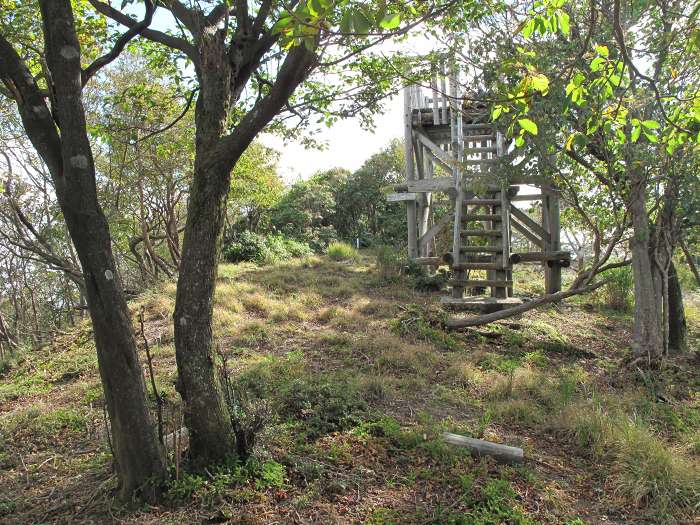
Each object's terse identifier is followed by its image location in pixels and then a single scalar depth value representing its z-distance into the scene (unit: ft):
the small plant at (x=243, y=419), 11.05
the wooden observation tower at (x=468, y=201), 25.98
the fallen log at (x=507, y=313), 21.80
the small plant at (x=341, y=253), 48.42
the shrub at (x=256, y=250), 45.91
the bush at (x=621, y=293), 32.14
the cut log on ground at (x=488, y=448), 12.08
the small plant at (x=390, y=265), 35.56
